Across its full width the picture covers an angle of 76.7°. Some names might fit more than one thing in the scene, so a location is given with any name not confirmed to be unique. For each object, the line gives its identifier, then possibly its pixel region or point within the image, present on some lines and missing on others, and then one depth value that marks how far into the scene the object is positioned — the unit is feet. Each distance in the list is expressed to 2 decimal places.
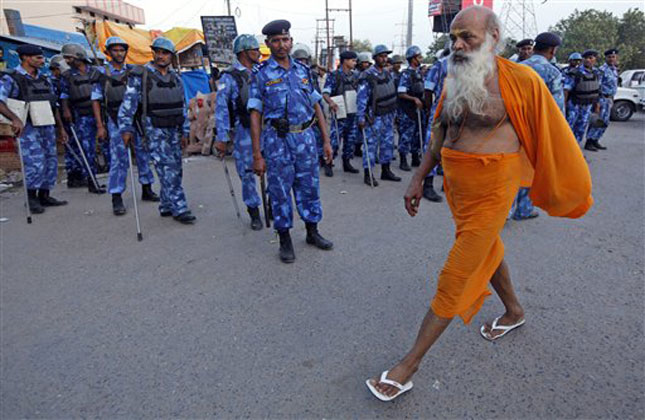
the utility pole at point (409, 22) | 70.69
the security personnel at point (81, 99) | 19.62
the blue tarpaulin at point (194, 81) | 44.24
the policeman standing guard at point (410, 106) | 22.47
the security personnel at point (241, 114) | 14.05
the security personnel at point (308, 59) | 23.40
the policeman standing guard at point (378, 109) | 19.95
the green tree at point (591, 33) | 116.88
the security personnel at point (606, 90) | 28.02
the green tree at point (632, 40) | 113.09
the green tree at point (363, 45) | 230.81
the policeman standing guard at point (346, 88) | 24.22
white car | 44.06
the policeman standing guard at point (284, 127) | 11.30
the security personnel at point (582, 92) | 24.36
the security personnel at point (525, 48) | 19.74
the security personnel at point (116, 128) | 17.30
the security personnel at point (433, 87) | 17.29
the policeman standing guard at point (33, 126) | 17.37
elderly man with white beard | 6.34
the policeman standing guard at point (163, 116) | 14.87
